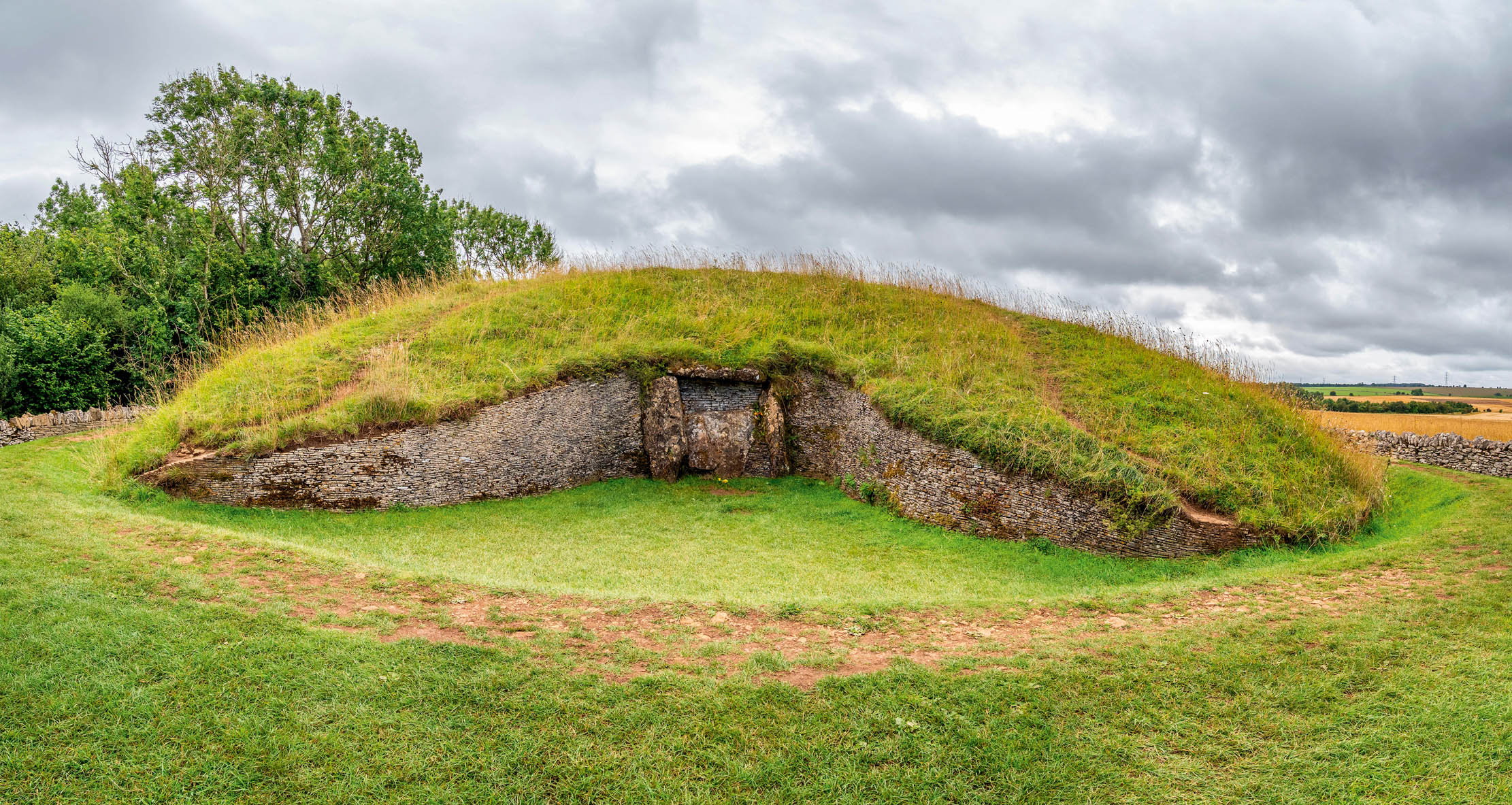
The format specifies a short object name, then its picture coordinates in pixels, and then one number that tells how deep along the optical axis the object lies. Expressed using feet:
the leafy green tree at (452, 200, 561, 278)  111.24
